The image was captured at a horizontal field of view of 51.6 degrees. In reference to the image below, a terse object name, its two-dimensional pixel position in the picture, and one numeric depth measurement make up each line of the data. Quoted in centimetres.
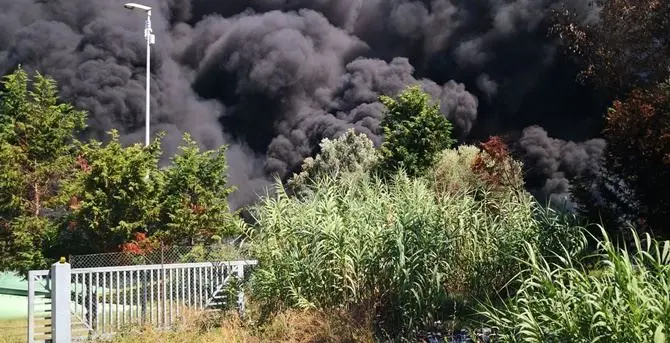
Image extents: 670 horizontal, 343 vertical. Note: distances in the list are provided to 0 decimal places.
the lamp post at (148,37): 1361
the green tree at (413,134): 1447
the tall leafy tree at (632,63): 566
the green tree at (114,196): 1206
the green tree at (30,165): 1334
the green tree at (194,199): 1258
